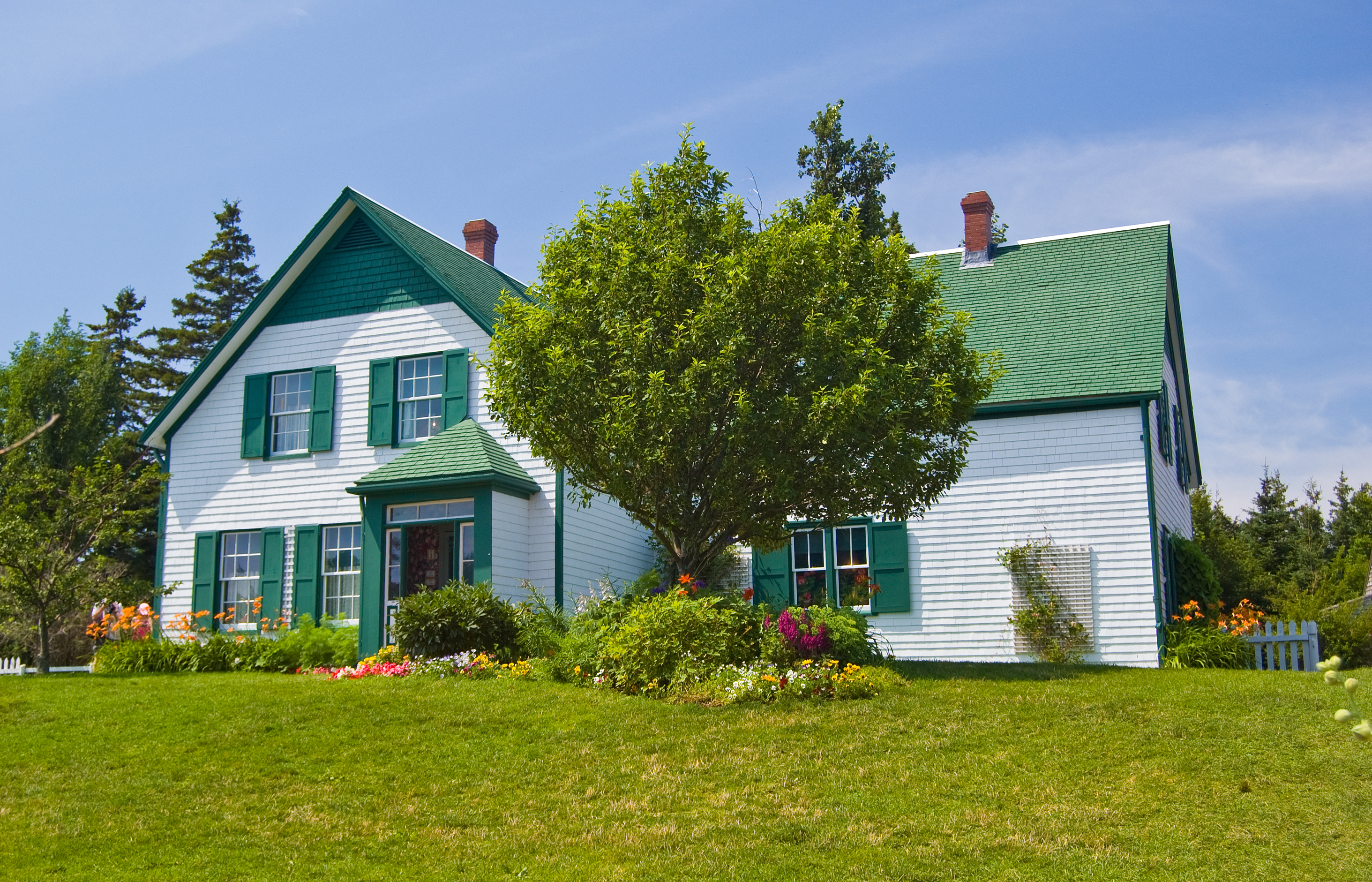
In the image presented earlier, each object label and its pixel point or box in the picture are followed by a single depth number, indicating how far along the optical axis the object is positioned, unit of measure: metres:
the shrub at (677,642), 12.80
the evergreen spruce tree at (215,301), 43.19
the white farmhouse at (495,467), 17.38
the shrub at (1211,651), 15.96
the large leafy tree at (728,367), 13.27
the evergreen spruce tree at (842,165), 29.66
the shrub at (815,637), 12.66
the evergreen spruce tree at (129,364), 41.72
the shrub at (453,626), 15.31
